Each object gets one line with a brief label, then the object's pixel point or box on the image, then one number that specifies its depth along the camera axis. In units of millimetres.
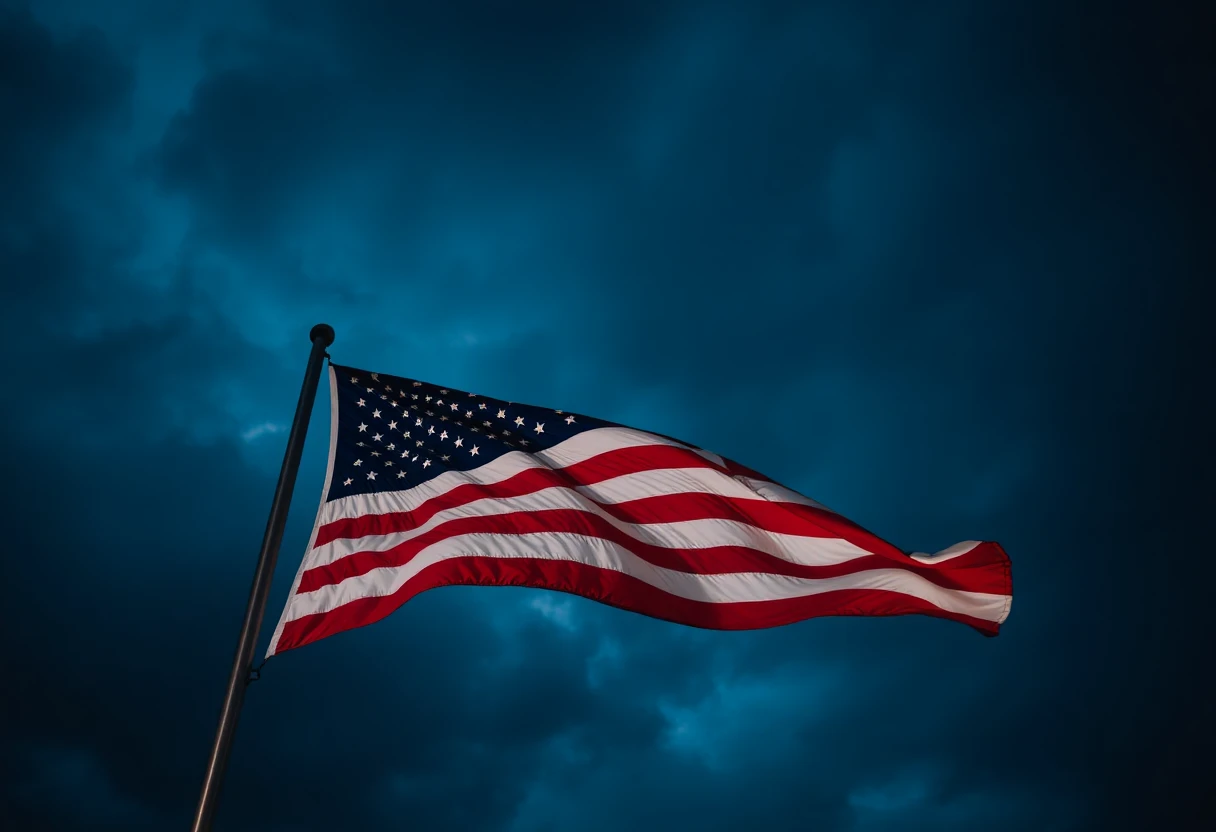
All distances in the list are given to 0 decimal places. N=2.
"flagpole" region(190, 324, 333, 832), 5781
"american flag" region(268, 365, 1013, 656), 7820
